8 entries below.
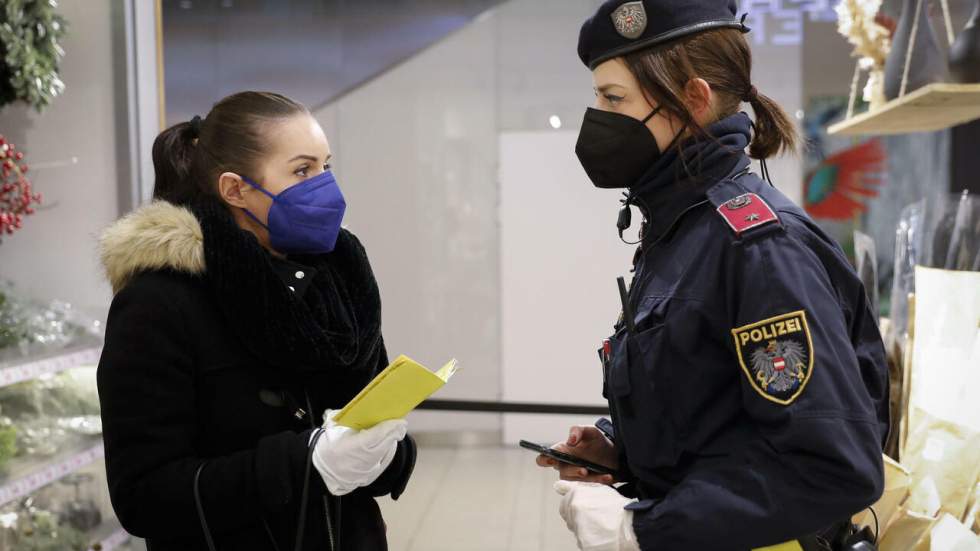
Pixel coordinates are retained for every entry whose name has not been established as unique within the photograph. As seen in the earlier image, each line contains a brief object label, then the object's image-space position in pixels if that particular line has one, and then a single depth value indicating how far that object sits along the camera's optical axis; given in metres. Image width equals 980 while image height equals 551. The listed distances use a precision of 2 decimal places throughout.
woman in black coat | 1.44
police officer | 1.01
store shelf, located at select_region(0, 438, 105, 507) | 2.48
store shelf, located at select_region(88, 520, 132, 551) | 3.00
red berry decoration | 2.67
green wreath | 2.69
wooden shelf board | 2.15
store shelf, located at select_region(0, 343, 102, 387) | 2.51
